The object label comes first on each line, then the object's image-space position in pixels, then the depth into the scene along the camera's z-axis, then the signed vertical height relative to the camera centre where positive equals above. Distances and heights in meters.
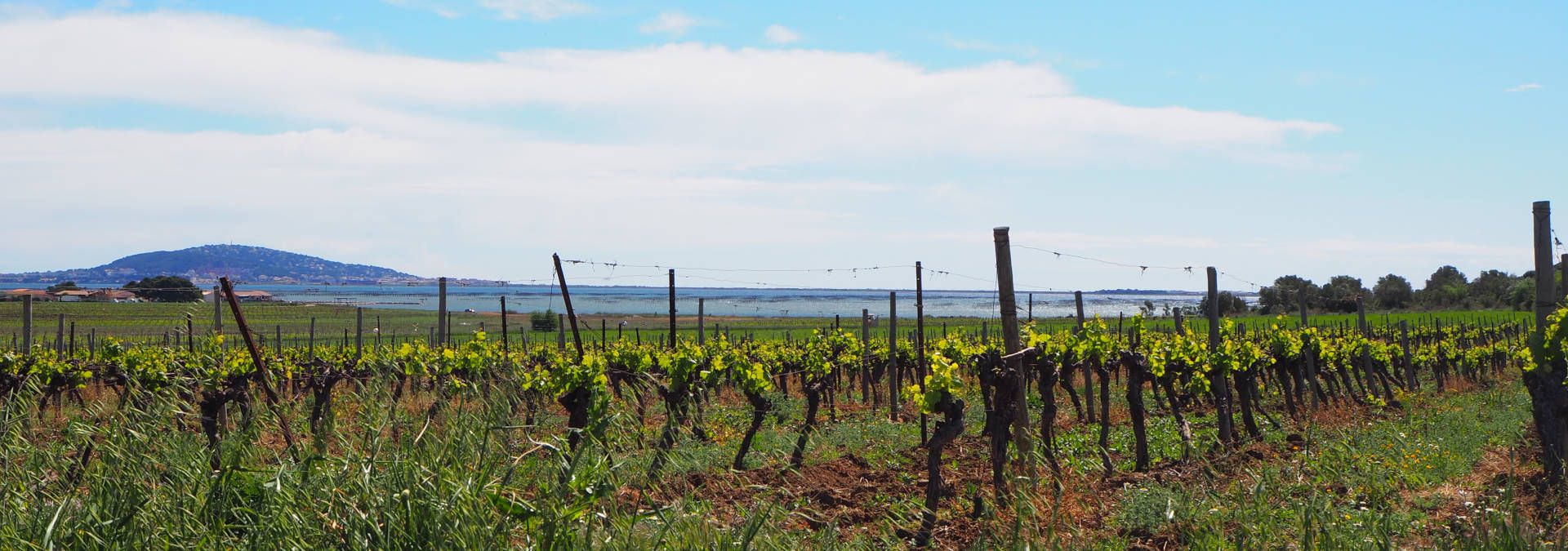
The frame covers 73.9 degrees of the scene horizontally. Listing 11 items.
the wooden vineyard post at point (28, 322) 17.33 -0.03
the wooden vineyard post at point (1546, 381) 8.53 -0.65
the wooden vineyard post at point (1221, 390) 11.65 -1.01
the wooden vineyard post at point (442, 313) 15.98 +0.03
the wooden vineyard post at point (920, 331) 11.50 -0.23
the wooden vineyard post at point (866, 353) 18.56 -0.74
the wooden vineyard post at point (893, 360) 15.62 -0.77
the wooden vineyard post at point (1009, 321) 7.35 -0.08
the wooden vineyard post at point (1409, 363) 21.33 -1.21
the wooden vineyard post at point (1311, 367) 16.77 -1.02
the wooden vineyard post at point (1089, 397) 15.45 -1.34
